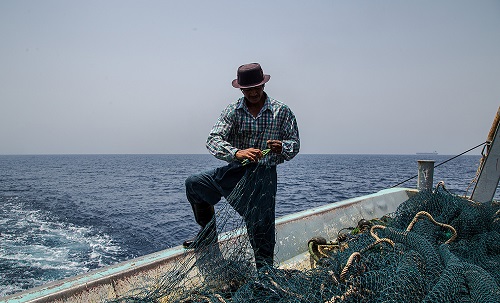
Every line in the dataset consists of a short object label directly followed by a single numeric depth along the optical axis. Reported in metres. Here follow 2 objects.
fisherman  3.15
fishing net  1.81
